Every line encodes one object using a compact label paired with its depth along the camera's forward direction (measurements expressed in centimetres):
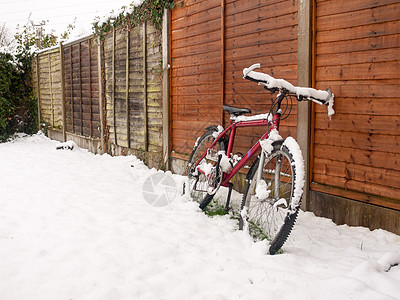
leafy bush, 927
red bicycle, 229
